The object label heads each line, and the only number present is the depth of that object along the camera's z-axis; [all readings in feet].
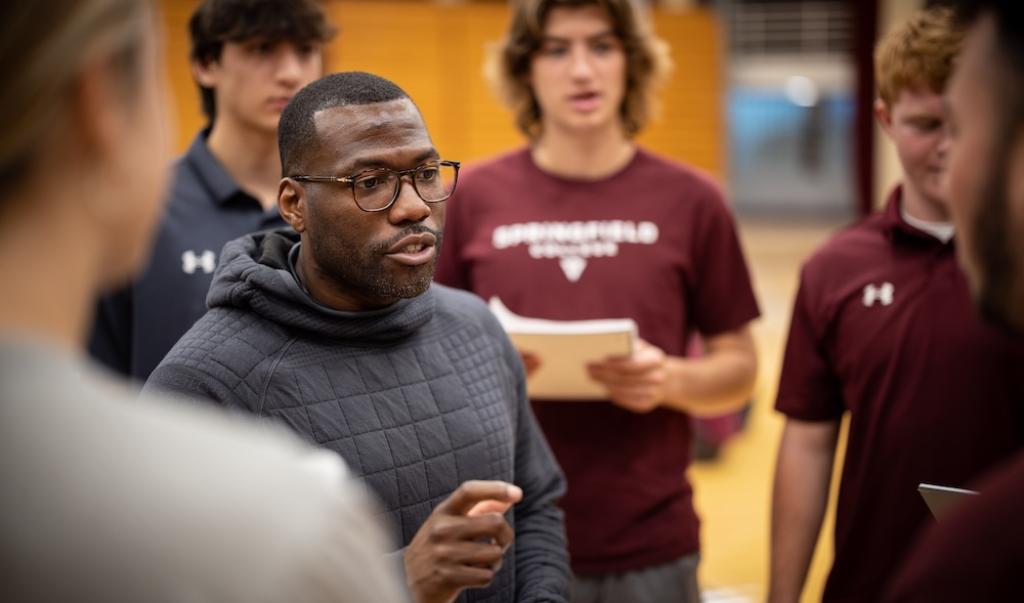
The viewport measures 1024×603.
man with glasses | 9.36
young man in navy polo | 10.84
